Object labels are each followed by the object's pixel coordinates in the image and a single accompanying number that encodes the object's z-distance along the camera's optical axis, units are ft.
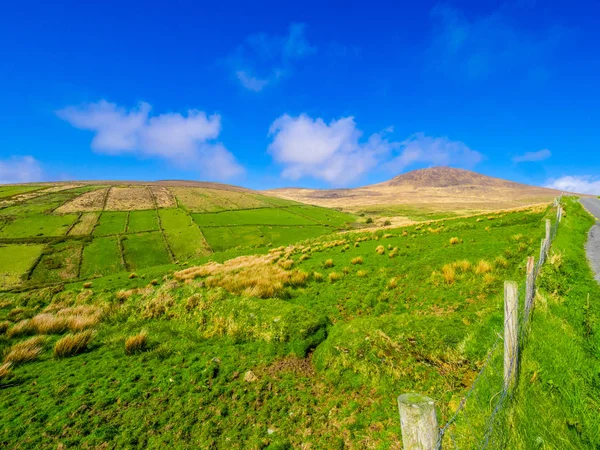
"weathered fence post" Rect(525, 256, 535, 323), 21.28
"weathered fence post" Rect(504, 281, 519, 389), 16.30
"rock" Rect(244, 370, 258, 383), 26.45
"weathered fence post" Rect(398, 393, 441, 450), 7.57
